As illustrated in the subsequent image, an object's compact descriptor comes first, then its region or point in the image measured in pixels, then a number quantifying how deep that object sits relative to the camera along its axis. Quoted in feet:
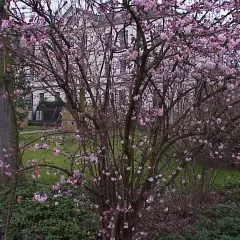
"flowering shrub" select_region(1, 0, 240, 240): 11.86
